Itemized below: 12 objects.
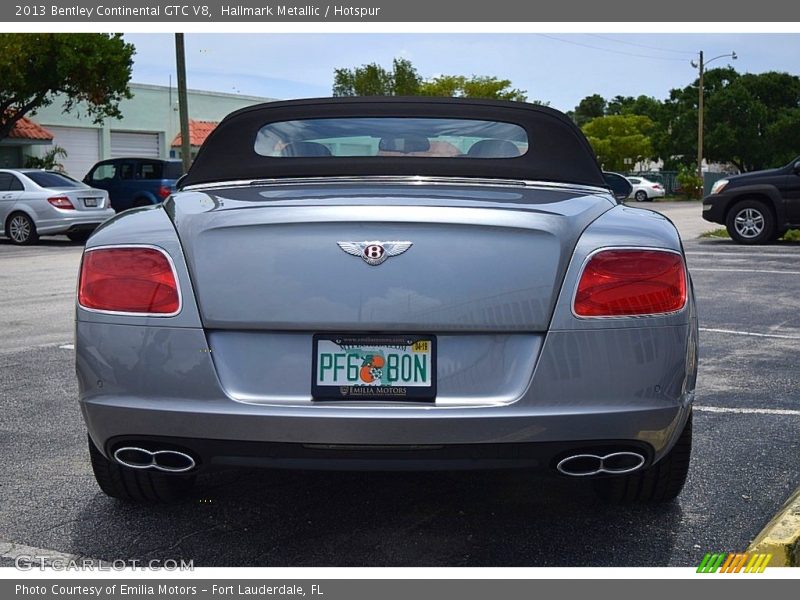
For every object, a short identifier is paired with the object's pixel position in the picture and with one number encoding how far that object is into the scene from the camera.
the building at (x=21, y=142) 37.09
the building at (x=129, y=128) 41.22
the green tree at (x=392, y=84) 60.41
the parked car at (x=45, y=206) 19.81
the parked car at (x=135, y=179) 23.67
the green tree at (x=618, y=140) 71.88
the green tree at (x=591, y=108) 127.94
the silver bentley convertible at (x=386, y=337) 3.09
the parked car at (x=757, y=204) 17.55
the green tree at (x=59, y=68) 27.03
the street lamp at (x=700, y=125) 57.76
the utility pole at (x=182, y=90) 23.98
